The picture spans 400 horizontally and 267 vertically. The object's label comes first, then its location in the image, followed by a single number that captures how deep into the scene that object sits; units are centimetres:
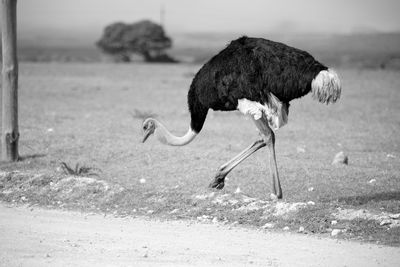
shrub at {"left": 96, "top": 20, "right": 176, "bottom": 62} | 11906
